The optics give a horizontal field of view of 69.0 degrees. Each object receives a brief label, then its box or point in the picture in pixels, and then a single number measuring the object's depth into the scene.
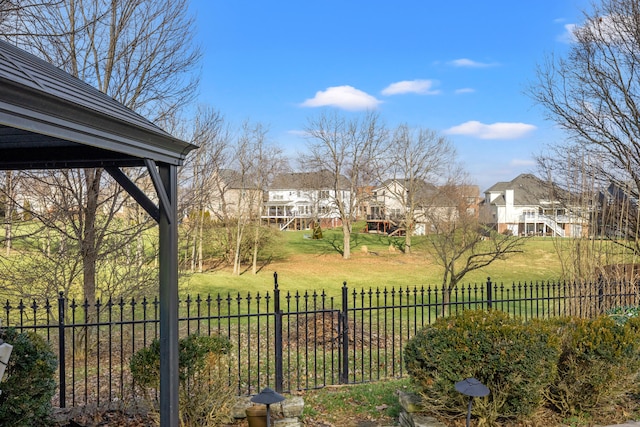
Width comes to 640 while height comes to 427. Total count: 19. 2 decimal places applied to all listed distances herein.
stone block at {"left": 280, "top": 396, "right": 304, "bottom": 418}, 5.18
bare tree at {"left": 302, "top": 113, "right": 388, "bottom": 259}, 34.38
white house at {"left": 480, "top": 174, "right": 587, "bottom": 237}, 52.33
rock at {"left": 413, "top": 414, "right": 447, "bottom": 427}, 4.73
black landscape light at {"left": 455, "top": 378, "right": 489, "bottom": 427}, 4.03
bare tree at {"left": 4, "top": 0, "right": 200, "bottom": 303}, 8.83
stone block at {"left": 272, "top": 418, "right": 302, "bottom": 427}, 5.05
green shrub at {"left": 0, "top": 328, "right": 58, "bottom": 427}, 4.19
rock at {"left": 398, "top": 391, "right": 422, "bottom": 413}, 5.07
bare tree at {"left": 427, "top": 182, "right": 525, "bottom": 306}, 13.55
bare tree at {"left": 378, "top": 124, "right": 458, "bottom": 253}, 35.72
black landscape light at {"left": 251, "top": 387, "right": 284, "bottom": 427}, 3.98
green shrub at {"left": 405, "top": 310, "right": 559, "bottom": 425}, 4.68
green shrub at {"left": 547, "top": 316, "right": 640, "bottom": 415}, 5.07
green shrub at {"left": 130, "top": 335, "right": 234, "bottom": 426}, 4.65
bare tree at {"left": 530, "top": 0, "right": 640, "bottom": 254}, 14.57
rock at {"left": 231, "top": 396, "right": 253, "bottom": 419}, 5.27
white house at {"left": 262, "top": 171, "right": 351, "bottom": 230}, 37.34
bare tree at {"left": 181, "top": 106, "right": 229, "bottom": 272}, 12.64
